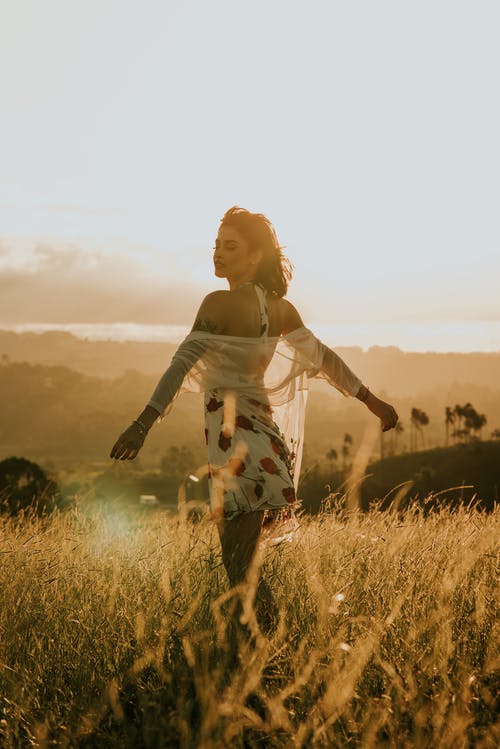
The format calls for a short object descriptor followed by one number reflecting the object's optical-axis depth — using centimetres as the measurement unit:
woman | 438
